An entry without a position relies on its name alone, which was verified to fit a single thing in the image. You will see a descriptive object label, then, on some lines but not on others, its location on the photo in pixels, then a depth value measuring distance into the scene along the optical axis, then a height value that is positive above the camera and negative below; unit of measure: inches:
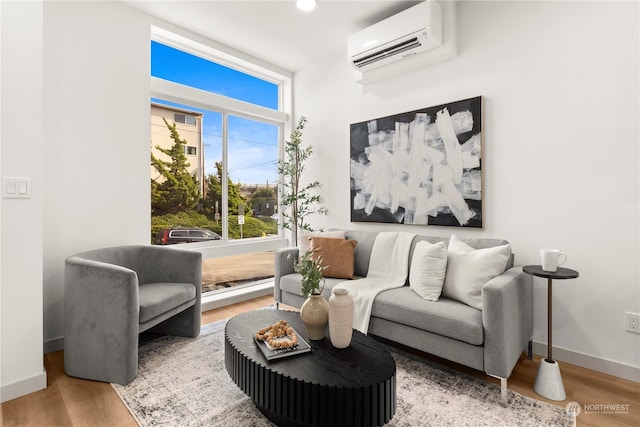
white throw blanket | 95.1 -20.9
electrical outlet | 81.2 -27.3
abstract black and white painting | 107.7 +16.5
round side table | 73.7 -36.6
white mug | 76.5 -11.0
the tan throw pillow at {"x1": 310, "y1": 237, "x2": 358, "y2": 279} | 115.4 -15.3
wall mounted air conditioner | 105.9 +60.1
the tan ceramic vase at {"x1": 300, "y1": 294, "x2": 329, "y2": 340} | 68.4 -21.5
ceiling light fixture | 110.7 +70.6
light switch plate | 73.3 +5.5
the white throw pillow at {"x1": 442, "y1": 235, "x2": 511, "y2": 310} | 84.3 -15.4
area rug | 66.5 -41.8
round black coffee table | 52.5 -28.7
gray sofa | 71.9 -26.9
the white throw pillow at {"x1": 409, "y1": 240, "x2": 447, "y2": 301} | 91.1 -16.8
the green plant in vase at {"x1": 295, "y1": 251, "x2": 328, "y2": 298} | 69.9 -13.4
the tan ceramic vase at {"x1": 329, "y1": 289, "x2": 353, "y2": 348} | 64.7 -20.9
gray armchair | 78.5 -26.3
